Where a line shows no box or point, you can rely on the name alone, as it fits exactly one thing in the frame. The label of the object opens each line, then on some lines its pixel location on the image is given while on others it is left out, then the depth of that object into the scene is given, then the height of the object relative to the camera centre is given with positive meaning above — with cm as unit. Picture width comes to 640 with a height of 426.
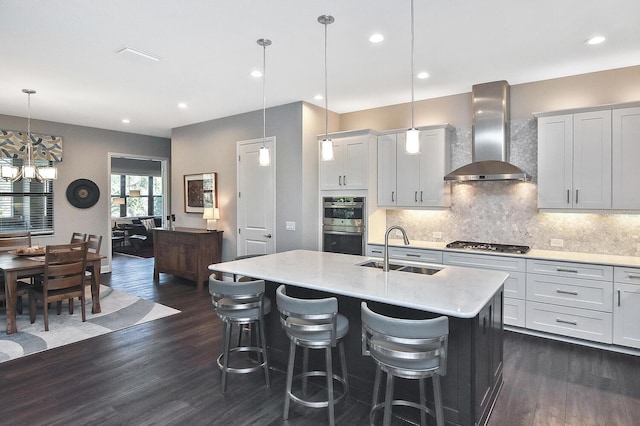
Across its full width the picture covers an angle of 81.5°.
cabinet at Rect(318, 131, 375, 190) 497 +63
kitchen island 220 -67
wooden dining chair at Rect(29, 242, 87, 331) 407 -77
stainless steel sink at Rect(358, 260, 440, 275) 297 -49
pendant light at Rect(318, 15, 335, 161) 283 +56
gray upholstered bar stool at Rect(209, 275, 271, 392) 272 -73
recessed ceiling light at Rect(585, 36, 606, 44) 317 +145
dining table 393 -66
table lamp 614 -10
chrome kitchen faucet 279 -38
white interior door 559 +14
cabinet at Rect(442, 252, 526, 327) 395 -81
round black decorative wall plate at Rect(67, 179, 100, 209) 677 +31
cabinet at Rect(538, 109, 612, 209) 371 +49
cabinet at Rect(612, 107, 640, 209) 357 +48
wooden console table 598 -71
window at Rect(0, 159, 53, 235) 614 +7
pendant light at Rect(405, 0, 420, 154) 266 +49
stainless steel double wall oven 498 -22
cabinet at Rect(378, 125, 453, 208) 469 +50
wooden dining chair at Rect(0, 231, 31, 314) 469 -46
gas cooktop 414 -46
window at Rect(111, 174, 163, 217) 1162 +46
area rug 367 -131
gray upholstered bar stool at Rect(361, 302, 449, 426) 193 -77
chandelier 503 +53
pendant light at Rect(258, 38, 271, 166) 325 +147
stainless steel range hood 420 +90
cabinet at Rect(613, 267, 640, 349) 340 -93
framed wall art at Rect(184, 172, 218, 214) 644 +31
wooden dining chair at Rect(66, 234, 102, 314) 465 -50
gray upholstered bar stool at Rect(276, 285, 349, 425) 226 -75
